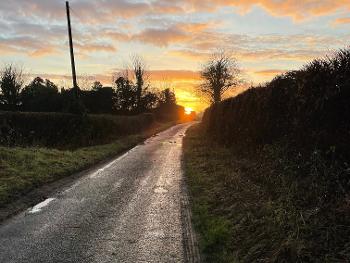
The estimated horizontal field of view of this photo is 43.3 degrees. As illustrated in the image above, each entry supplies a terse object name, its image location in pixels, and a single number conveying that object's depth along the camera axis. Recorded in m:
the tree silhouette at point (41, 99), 58.34
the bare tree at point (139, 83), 83.31
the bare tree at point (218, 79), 70.75
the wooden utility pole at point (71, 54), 35.05
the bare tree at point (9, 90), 67.25
